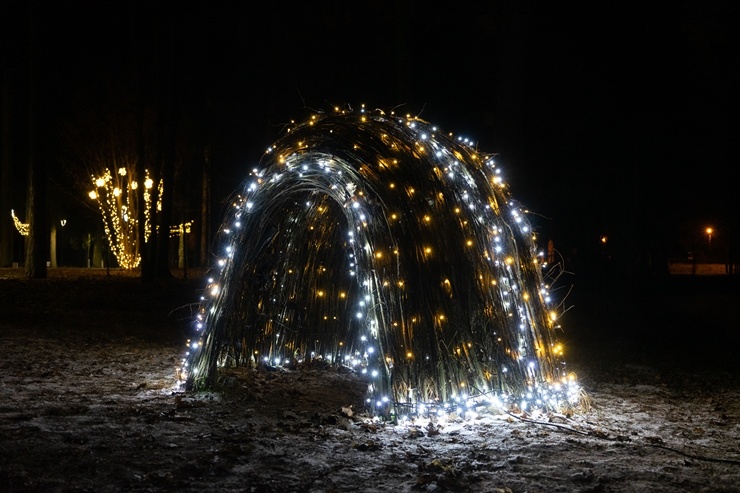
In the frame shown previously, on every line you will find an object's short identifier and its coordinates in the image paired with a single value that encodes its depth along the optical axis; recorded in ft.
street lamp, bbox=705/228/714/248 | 168.90
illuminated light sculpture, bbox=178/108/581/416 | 21.99
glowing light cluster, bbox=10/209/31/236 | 116.06
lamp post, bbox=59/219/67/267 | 148.56
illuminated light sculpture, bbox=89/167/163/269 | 98.63
